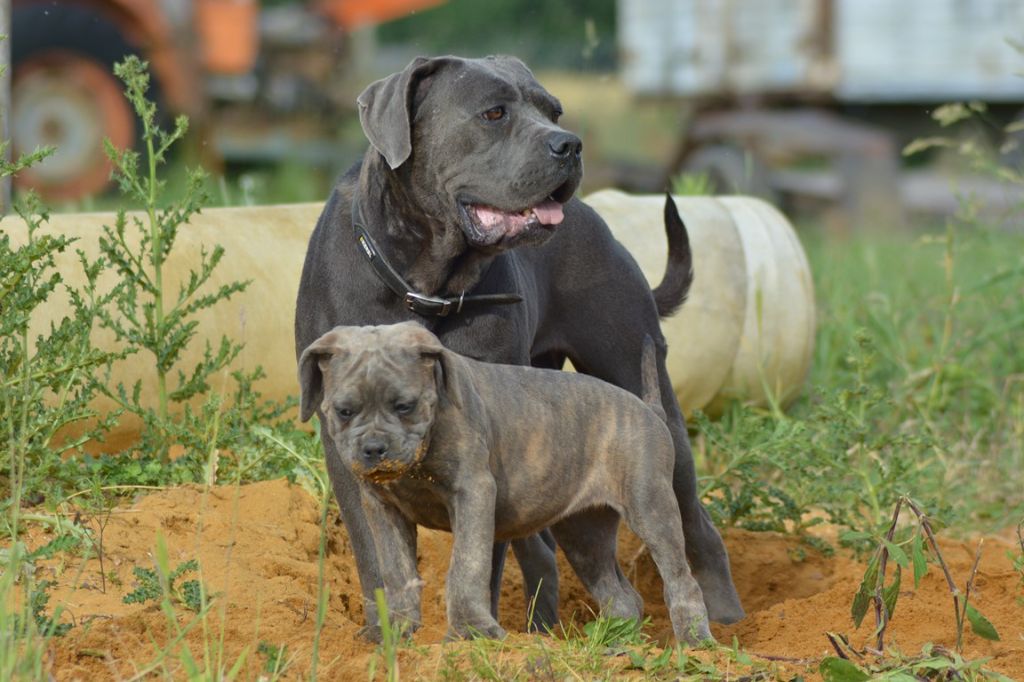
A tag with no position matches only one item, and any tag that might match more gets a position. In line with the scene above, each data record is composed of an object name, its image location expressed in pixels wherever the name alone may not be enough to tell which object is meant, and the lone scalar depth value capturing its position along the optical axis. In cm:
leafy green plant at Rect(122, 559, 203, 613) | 732
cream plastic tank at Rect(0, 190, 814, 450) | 1105
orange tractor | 2534
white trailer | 3016
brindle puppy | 663
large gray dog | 785
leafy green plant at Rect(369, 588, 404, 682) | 565
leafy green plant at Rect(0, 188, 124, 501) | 801
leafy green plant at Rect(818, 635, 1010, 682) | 645
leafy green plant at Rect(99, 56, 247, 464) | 912
